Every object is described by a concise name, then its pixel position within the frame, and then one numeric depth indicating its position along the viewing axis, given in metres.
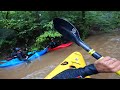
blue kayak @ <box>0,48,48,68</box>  2.20
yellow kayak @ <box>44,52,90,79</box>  1.14
